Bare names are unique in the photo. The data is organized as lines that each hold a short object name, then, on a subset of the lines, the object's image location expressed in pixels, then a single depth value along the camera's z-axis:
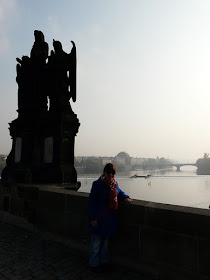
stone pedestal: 6.95
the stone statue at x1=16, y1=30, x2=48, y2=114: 7.70
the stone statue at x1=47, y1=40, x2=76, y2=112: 7.25
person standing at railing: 3.23
